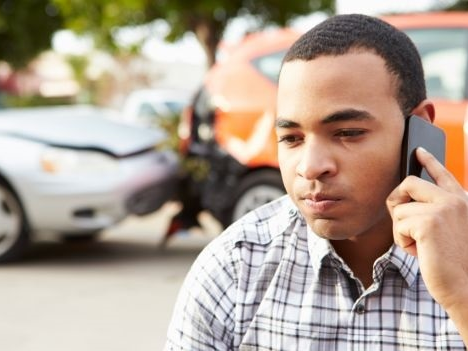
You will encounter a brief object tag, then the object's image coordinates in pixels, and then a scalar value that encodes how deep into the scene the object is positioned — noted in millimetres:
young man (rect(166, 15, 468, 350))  1518
